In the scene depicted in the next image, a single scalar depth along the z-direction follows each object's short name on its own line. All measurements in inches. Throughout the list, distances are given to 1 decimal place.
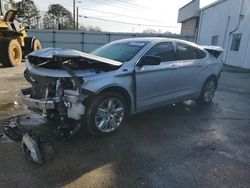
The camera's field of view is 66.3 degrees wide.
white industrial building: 462.4
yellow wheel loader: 376.8
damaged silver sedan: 110.1
